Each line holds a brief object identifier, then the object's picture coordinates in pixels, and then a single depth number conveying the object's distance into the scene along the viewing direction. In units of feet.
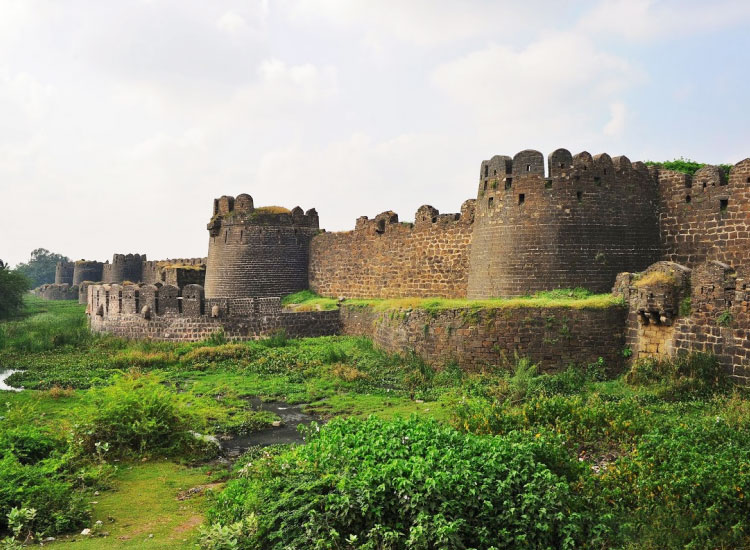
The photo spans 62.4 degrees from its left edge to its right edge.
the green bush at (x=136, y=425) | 32.76
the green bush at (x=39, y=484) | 22.98
